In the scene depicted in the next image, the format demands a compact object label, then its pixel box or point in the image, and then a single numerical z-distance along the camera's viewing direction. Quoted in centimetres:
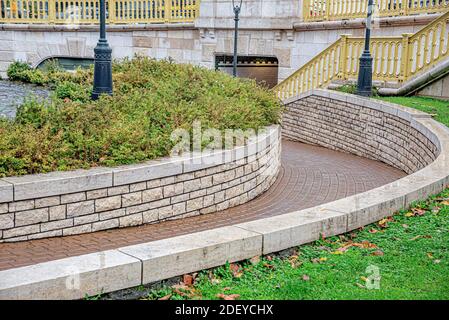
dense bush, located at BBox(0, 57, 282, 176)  736
